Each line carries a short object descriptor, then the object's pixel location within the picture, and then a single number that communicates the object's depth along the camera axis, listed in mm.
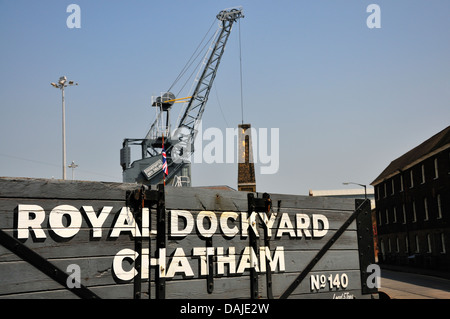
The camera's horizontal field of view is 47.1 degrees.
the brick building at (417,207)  40562
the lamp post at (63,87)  39184
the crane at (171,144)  53594
